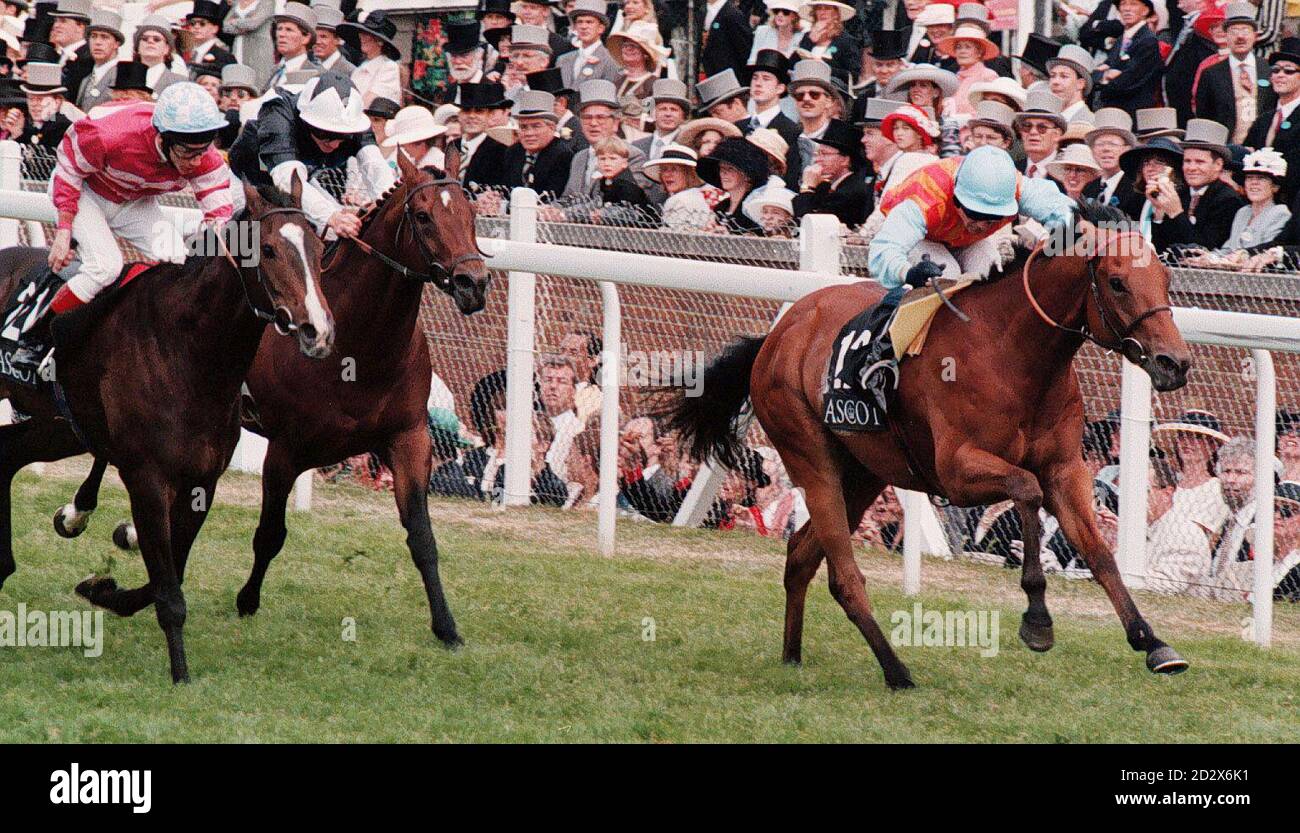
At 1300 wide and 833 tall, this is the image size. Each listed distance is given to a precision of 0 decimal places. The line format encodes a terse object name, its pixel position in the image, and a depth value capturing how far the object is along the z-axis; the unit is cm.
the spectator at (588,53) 2350
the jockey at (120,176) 1229
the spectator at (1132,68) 2036
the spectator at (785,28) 2275
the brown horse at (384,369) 1280
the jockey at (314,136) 1358
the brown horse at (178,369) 1157
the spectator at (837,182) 1834
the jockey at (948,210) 1205
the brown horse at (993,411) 1119
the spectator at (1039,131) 1816
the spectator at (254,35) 2606
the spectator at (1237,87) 1892
